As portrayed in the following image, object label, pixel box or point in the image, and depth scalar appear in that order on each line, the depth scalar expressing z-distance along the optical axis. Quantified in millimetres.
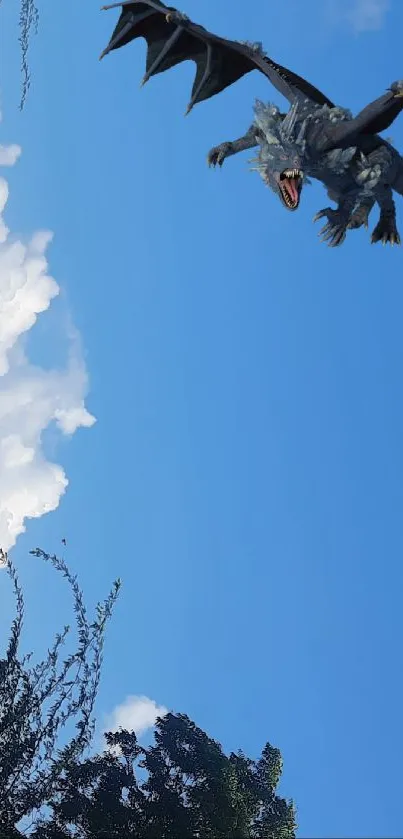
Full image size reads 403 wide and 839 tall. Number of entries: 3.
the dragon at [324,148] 9445
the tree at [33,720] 15727
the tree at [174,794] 14500
